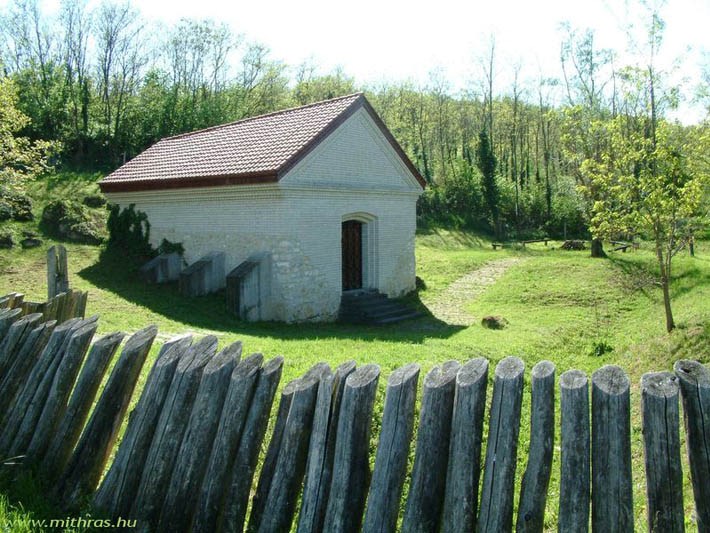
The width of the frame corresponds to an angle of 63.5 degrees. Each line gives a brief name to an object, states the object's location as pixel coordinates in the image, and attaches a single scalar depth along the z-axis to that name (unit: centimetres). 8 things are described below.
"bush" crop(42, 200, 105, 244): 1947
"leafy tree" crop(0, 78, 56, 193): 1669
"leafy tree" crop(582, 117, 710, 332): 1364
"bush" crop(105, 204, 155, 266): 1808
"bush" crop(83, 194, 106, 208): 2325
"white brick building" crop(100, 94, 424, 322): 1489
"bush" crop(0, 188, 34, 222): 1963
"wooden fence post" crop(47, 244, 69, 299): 1133
